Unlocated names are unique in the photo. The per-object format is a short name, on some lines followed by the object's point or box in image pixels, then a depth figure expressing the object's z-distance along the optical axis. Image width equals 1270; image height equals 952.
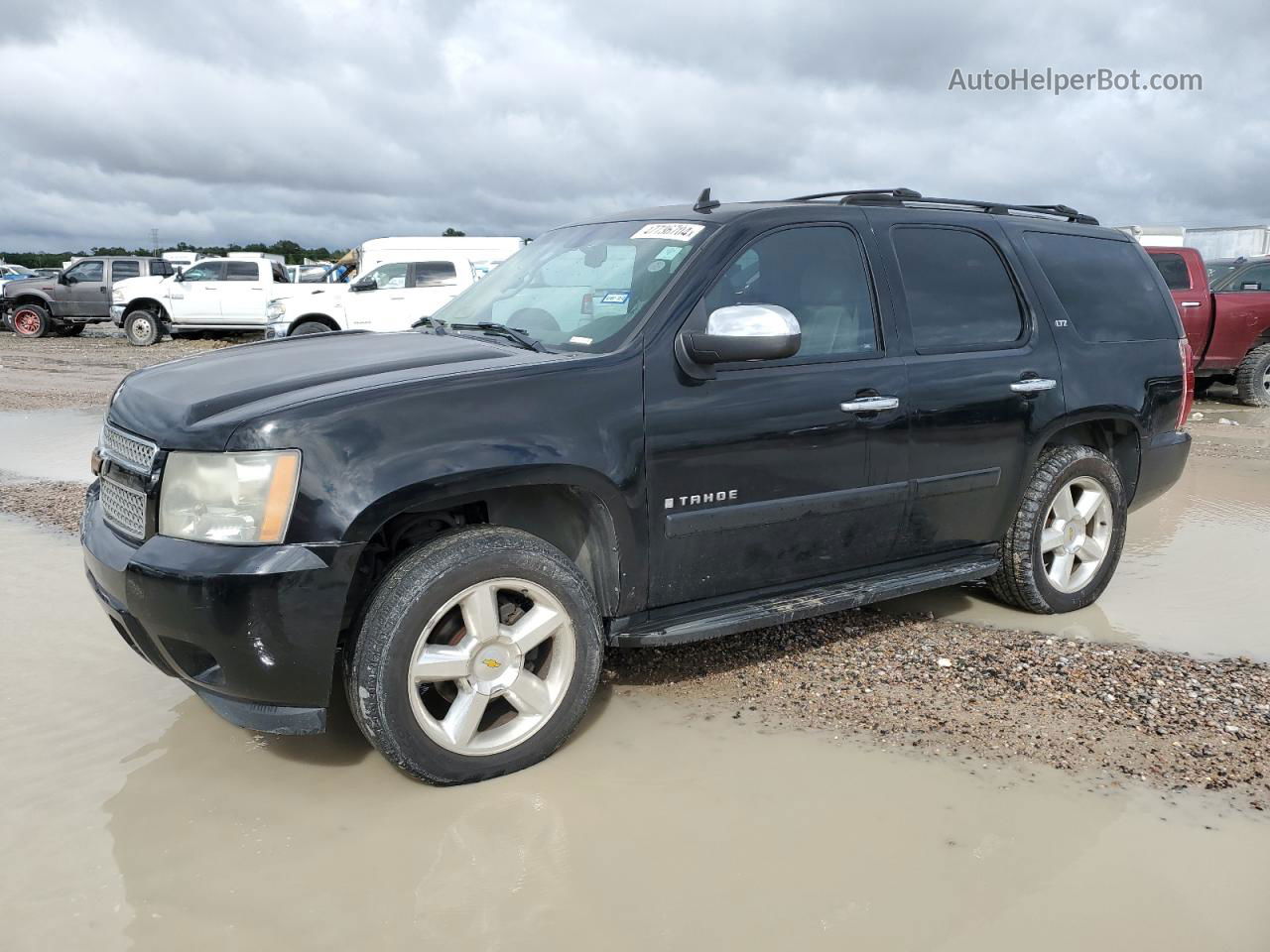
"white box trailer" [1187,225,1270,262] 21.81
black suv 2.84
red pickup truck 11.74
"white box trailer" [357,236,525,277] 17.67
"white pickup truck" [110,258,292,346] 20.48
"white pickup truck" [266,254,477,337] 16.22
